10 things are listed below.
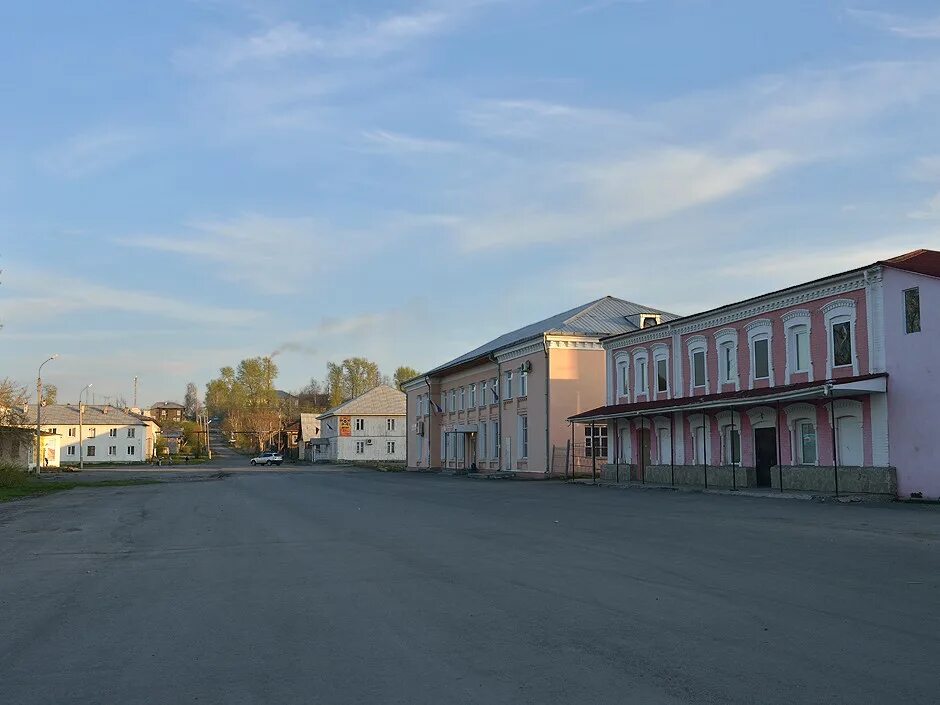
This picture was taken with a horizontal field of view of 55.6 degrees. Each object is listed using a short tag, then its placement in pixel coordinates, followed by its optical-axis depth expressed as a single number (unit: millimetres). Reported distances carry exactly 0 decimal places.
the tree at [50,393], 123625
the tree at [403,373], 160375
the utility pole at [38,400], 61156
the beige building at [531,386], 47000
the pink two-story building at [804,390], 25562
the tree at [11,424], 47531
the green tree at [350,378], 152250
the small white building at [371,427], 103125
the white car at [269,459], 99438
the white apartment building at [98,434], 107688
